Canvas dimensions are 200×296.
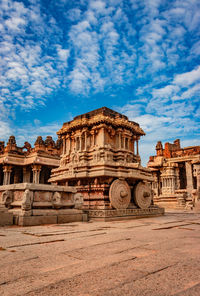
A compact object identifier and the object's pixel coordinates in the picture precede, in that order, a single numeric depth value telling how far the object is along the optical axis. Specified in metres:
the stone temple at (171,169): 32.12
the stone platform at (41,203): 7.52
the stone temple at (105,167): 11.03
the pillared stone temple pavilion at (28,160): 30.88
